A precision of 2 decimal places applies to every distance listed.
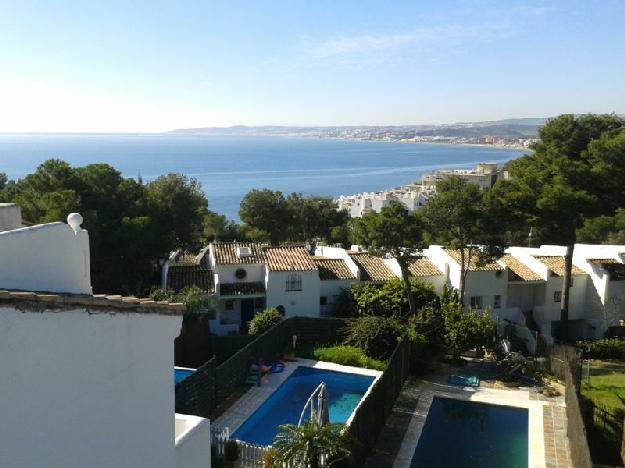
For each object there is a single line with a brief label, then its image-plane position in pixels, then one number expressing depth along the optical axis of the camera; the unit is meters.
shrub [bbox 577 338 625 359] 22.95
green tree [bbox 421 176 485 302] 24.97
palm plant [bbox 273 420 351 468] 11.89
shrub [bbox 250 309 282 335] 22.88
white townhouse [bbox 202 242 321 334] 25.28
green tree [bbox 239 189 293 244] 48.09
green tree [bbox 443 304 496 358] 21.00
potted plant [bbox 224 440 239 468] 13.57
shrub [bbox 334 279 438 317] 24.70
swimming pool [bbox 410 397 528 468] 15.00
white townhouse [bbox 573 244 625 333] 26.88
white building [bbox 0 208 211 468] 4.89
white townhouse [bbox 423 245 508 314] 26.67
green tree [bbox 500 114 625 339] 23.83
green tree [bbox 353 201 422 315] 23.78
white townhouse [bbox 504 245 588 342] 27.88
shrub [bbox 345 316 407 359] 21.33
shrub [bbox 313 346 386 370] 20.89
